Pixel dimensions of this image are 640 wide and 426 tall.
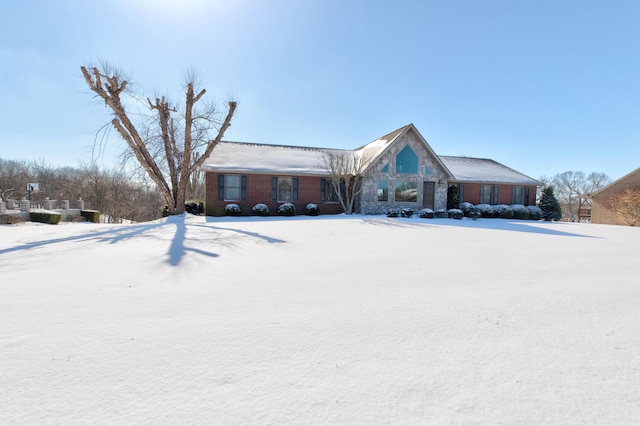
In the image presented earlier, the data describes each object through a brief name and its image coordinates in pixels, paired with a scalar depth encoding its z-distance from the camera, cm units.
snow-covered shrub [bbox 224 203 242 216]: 1762
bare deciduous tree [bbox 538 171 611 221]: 6228
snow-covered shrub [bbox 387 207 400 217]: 1847
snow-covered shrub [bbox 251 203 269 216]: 1812
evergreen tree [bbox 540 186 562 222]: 2341
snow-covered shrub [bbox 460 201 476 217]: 1998
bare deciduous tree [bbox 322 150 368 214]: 1930
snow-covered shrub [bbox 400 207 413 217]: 1845
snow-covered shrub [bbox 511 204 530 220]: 2216
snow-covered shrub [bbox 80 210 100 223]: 2289
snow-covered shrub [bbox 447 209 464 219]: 1884
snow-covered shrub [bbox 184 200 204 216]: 2006
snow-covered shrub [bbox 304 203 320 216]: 1891
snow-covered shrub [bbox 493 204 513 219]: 2198
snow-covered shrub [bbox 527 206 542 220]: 2248
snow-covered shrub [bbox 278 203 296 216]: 1844
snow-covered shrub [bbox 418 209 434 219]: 1861
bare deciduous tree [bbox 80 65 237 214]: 1480
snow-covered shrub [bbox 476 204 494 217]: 2180
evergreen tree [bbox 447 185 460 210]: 2164
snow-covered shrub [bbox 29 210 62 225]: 1788
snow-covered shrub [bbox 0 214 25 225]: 1614
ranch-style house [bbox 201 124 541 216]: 1855
